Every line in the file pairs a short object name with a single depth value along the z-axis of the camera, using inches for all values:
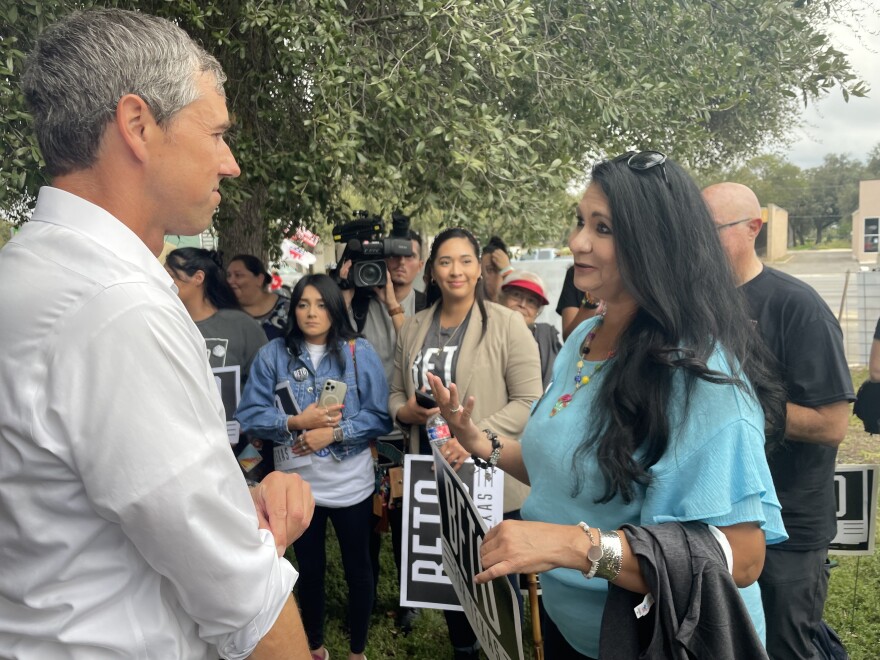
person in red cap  189.2
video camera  170.1
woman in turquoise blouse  59.3
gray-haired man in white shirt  41.4
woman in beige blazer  138.5
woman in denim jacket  144.4
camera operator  165.2
